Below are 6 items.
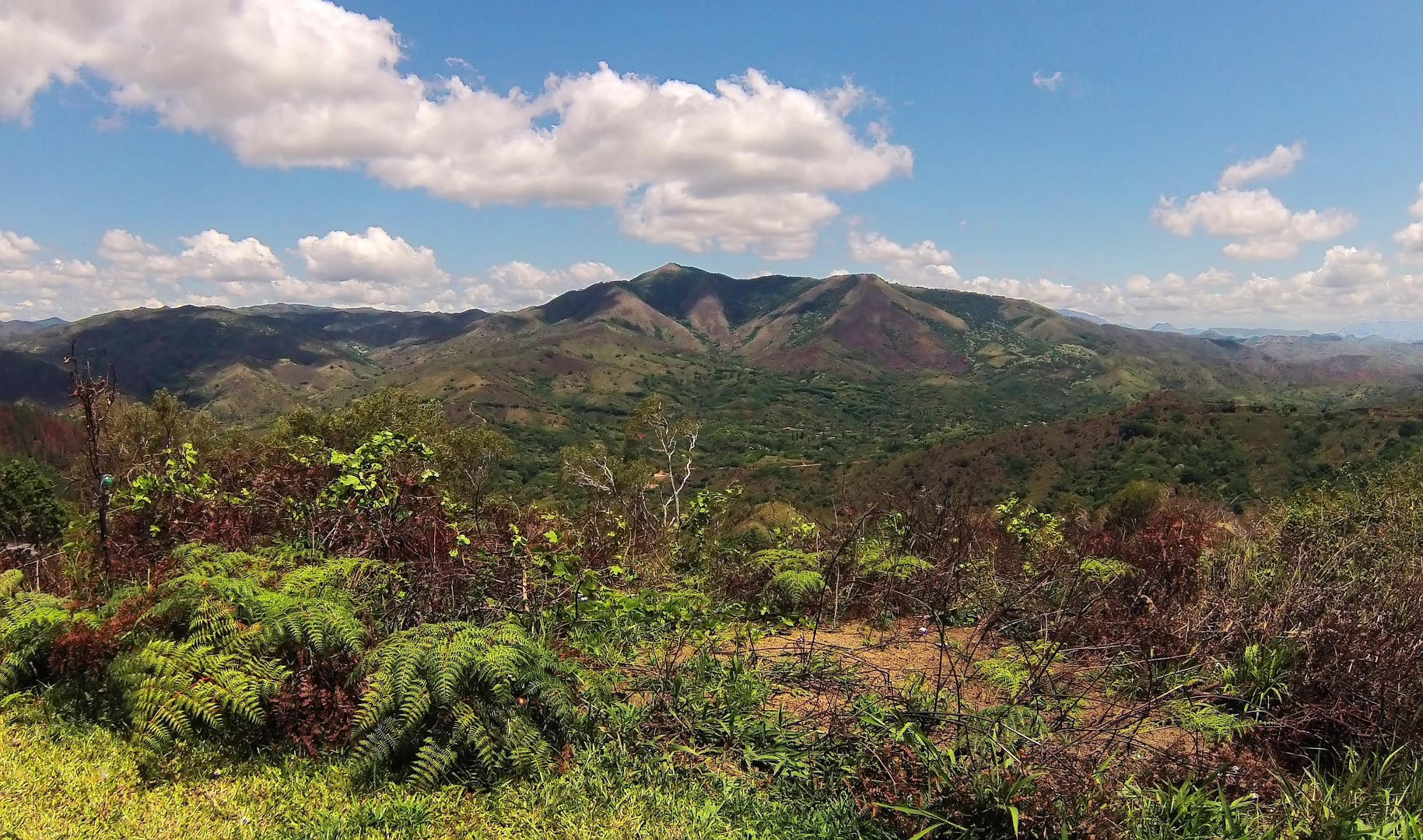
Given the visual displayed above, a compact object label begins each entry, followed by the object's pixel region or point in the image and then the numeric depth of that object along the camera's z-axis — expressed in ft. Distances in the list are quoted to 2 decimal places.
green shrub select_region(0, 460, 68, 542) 88.17
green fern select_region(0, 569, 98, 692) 14.85
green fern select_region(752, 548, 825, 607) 24.16
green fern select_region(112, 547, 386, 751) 13.05
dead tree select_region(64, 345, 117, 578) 18.37
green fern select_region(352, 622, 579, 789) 12.75
